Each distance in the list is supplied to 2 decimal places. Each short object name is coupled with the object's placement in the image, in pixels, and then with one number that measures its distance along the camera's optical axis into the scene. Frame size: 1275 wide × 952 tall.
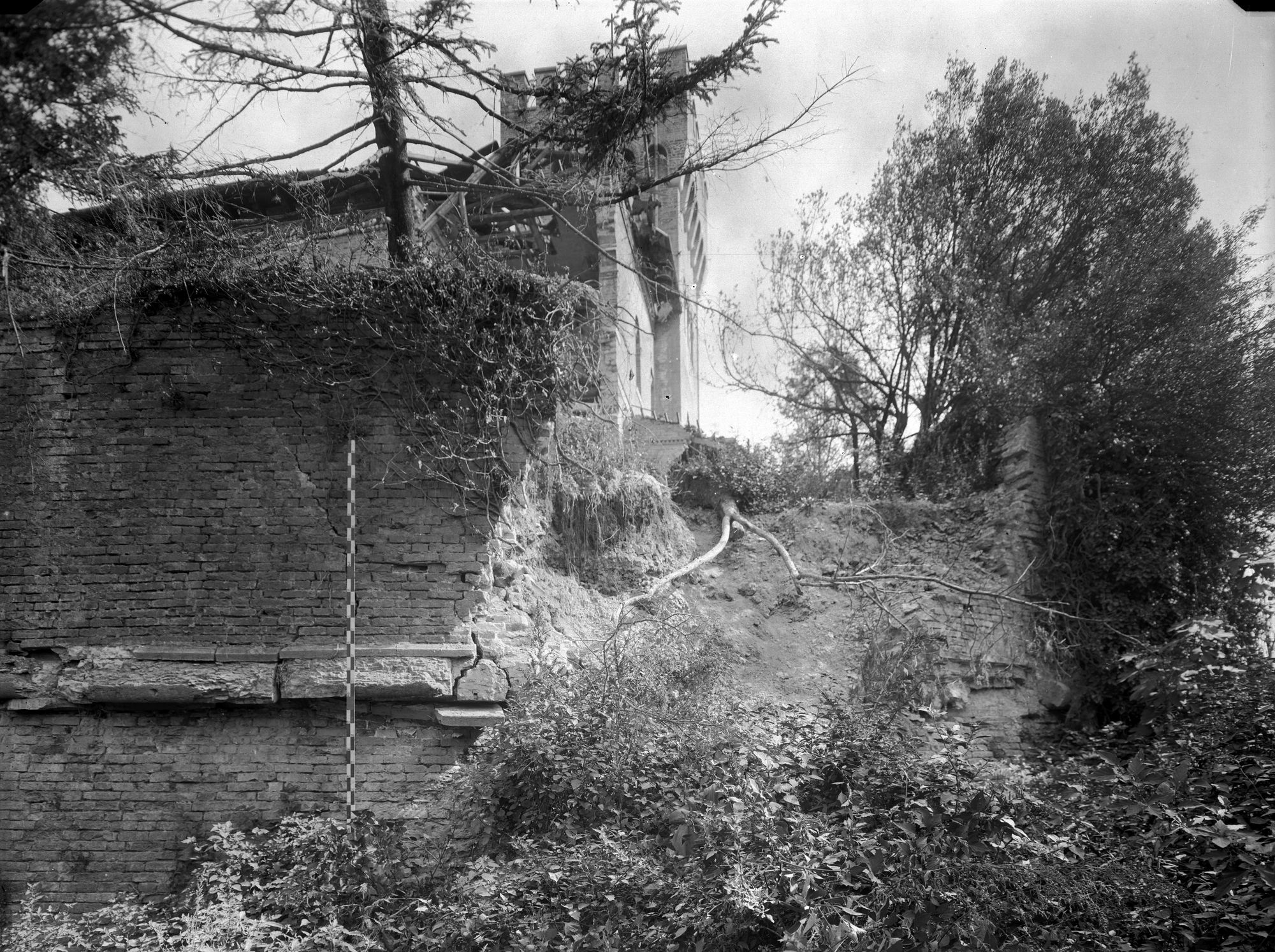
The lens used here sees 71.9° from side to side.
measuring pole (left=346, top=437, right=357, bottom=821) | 5.98
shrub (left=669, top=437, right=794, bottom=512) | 10.73
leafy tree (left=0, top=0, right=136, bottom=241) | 5.09
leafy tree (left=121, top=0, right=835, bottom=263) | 7.05
